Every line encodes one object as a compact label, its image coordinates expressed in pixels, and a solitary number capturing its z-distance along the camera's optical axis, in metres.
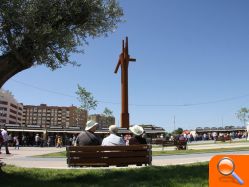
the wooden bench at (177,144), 19.29
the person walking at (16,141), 24.34
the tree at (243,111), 62.01
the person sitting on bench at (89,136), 7.50
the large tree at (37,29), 6.36
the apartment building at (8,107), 109.64
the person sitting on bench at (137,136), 7.76
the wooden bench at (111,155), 7.04
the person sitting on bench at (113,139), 7.53
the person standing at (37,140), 30.21
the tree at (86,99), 34.32
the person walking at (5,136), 15.71
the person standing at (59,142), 28.34
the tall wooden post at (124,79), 33.45
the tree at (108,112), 53.52
